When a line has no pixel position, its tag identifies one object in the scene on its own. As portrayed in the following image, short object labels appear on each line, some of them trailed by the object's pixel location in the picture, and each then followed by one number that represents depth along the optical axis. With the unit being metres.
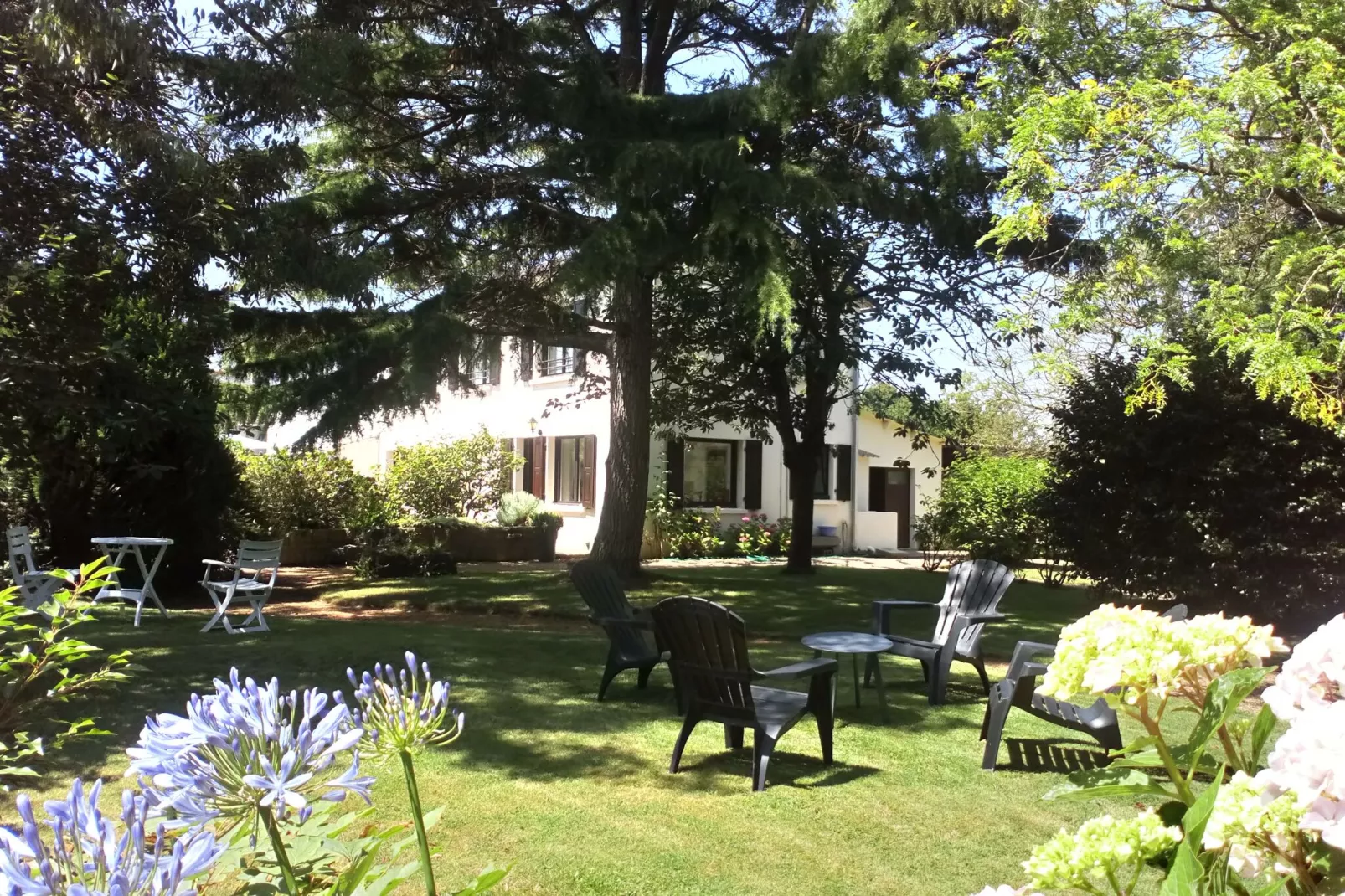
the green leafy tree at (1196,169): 7.91
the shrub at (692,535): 22.62
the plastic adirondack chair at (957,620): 8.01
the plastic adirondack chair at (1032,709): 5.77
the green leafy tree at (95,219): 8.47
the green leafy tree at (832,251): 11.58
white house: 23.95
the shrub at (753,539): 23.56
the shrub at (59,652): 2.56
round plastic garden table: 7.22
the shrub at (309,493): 19.92
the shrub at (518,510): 22.27
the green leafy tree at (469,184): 11.23
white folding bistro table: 10.17
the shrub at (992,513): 19.09
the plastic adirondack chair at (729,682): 5.69
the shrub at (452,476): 22.52
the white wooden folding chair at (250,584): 10.38
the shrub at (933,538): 19.81
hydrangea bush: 1.20
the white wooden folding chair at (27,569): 9.63
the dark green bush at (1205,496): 9.97
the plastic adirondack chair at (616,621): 7.79
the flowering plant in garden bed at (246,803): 1.17
